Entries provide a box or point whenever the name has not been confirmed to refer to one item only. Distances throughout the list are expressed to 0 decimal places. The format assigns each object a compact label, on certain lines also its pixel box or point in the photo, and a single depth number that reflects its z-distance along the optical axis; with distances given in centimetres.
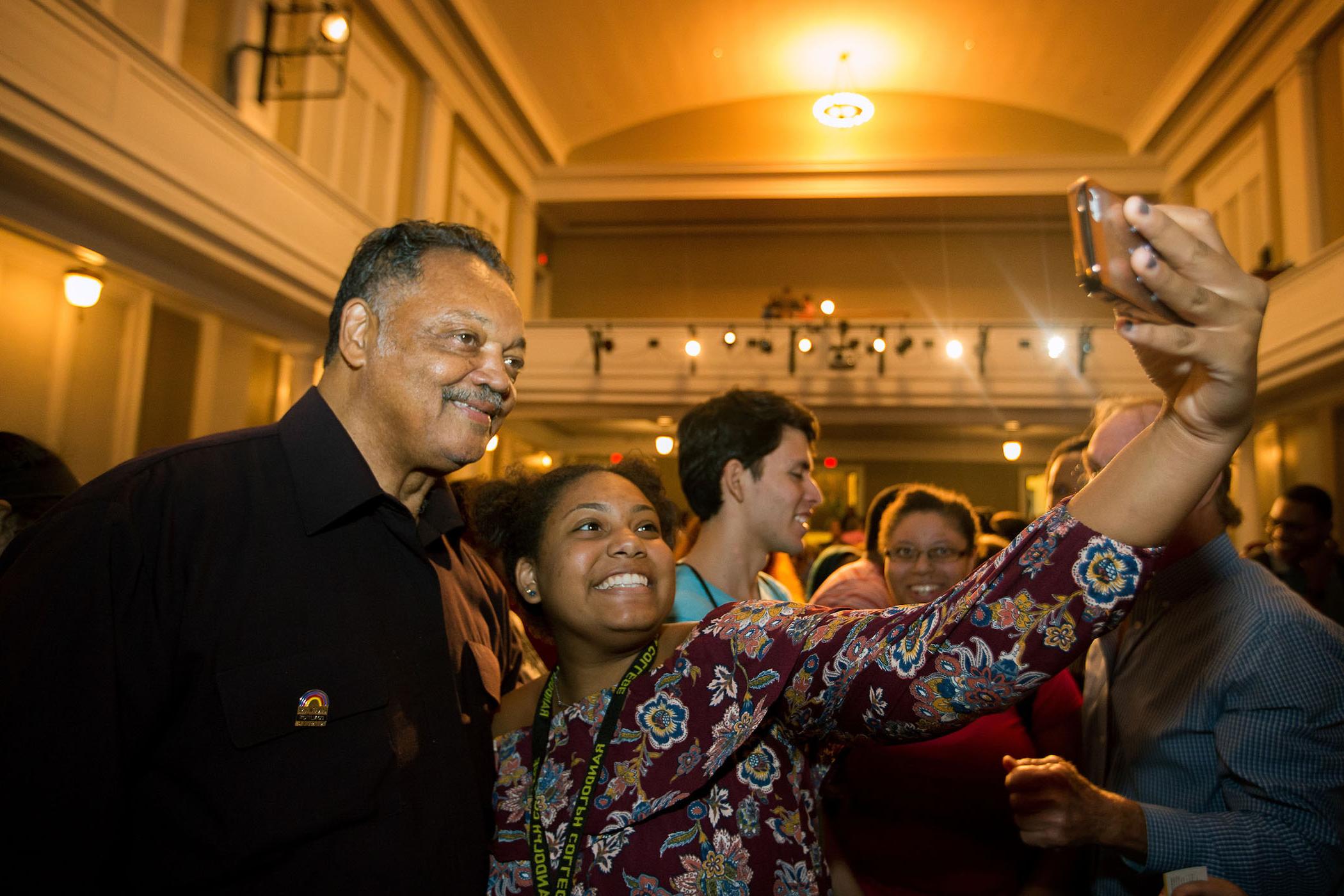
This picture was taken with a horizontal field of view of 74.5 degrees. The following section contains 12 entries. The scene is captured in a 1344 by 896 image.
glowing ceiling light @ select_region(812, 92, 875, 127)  1130
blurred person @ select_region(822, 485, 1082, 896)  194
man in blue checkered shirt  147
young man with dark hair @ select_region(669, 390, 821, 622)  234
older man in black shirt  98
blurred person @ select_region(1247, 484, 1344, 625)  446
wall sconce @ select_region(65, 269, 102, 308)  597
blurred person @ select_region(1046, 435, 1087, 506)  280
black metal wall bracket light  596
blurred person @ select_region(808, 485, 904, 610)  299
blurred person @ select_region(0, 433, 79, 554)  177
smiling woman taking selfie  85
